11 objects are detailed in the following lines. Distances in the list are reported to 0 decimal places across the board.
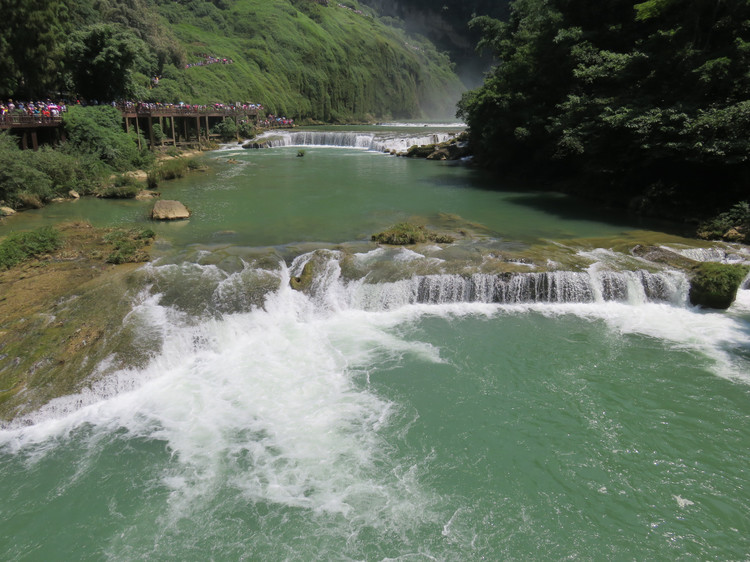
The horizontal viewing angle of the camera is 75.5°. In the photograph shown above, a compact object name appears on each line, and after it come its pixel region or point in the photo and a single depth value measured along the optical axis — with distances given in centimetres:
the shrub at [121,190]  2419
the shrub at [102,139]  2808
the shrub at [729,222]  1714
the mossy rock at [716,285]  1312
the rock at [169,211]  1986
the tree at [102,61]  3403
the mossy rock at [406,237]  1667
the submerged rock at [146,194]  2454
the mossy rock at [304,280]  1373
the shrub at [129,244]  1434
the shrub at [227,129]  5222
